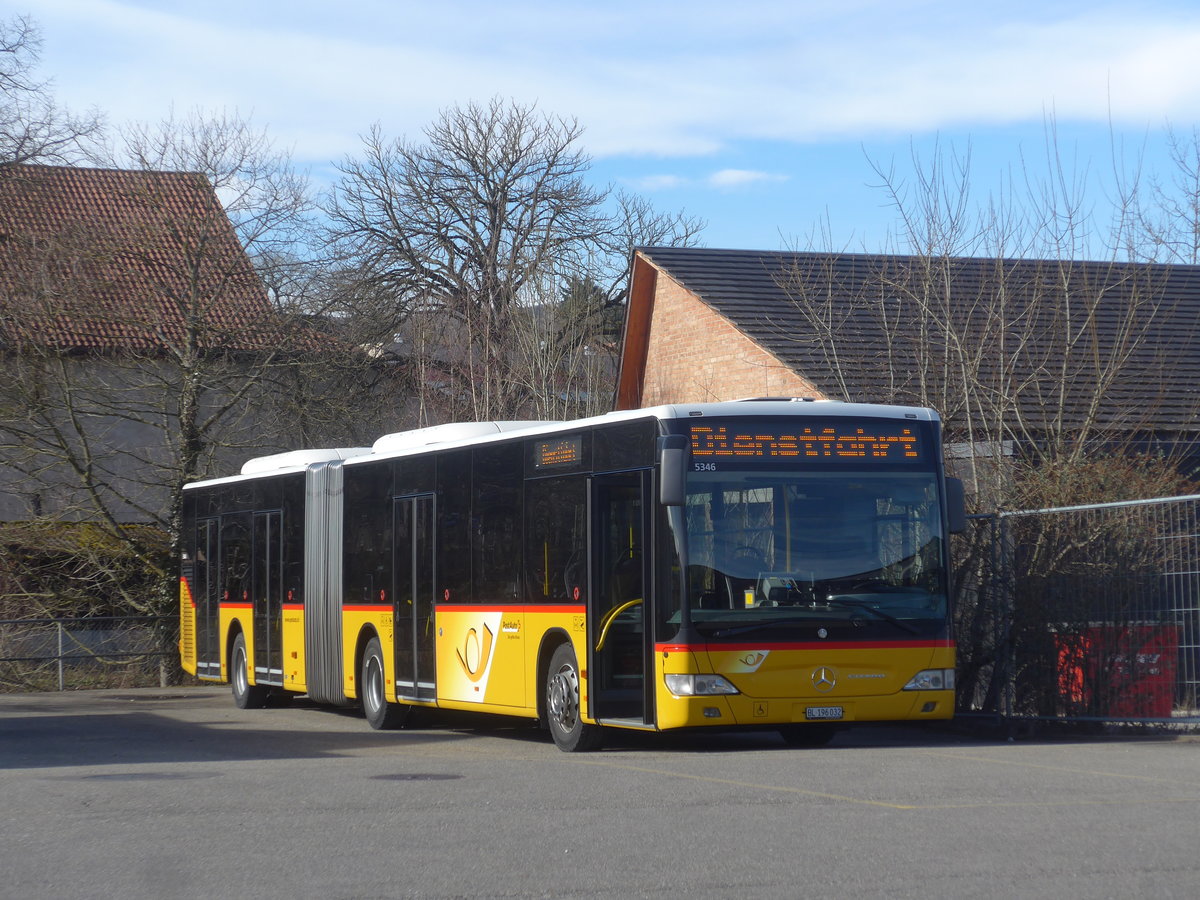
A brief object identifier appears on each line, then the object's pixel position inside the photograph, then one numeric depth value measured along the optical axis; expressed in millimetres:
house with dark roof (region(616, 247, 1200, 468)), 19594
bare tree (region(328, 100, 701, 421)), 45781
